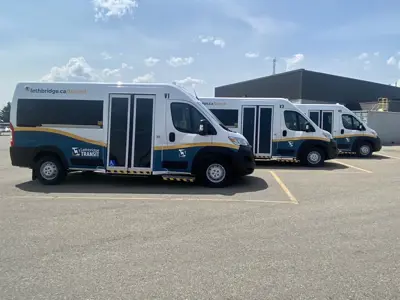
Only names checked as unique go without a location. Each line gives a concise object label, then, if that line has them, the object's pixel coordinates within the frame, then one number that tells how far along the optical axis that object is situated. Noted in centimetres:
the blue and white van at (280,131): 1353
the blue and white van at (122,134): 879
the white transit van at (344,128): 1706
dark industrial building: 3700
